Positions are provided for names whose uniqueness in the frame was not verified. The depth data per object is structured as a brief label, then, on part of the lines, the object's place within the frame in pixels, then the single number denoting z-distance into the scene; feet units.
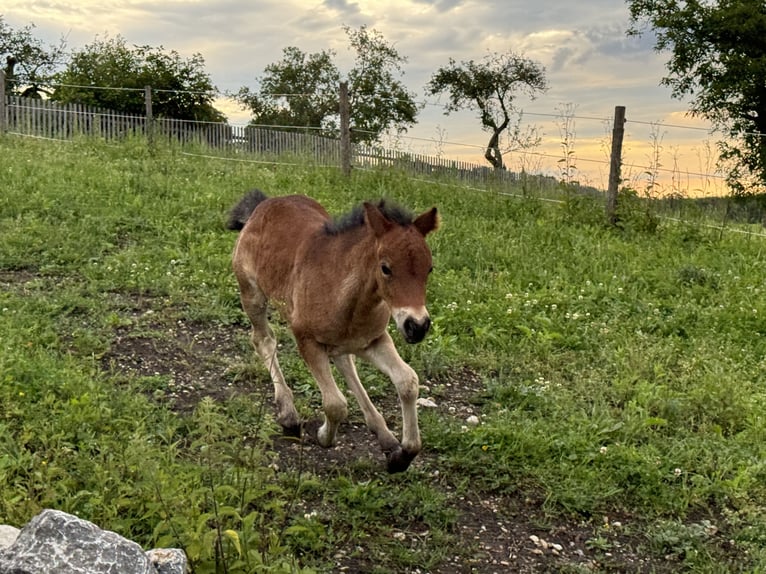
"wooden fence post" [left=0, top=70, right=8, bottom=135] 59.26
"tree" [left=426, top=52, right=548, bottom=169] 129.49
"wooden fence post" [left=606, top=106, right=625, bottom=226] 40.96
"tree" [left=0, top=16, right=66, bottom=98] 138.72
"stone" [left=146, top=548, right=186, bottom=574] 9.34
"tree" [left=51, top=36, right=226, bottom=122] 94.12
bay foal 13.76
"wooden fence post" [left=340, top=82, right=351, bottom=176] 48.98
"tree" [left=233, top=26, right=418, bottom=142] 131.64
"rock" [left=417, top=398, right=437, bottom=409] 19.35
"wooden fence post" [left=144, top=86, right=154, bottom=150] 56.63
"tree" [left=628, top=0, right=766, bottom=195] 90.79
